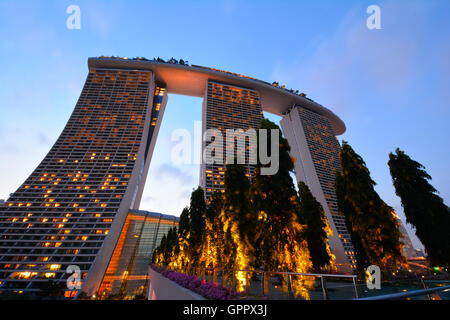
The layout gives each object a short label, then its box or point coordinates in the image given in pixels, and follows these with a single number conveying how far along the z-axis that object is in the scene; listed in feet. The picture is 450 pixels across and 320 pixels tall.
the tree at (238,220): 46.68
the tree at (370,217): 47.06
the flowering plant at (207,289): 22.93
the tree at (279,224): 42.06
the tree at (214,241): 61.43
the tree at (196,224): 78.36
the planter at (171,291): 26.45
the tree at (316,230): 76.18
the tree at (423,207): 49.19
